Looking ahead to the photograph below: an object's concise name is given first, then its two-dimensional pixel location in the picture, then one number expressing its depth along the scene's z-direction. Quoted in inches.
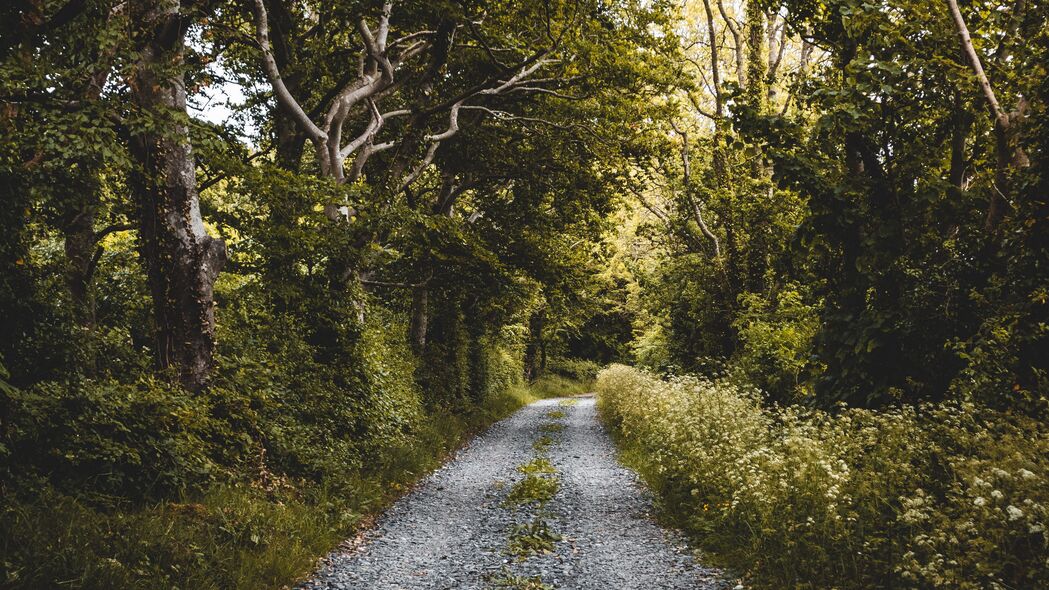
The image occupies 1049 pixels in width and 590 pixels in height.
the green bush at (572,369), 2105.1
